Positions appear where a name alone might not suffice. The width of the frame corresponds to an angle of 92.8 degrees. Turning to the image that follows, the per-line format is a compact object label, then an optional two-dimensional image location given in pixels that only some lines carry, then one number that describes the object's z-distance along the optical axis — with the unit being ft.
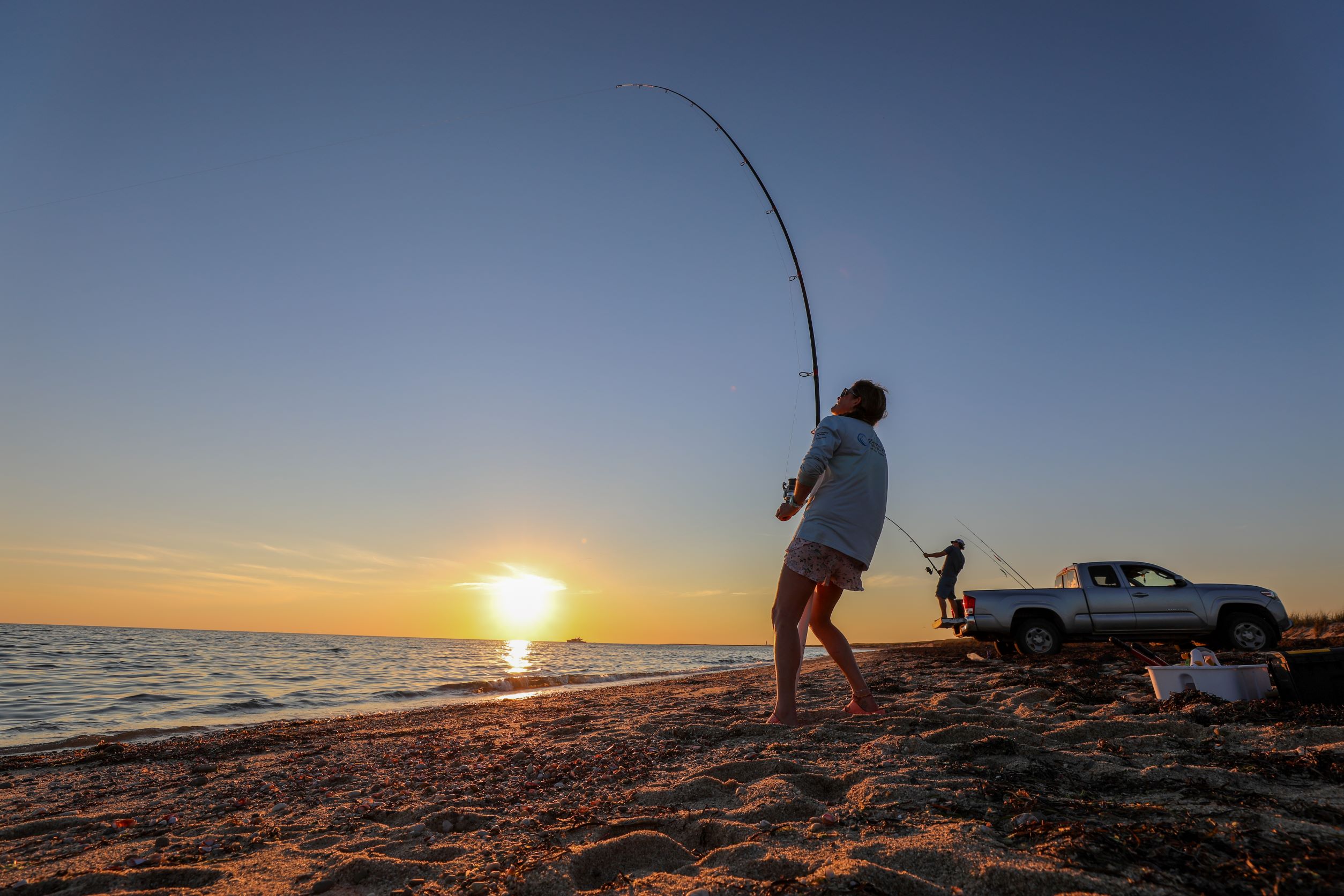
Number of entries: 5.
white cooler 13.43
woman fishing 12.75
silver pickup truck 32.58
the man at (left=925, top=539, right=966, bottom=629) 41.47
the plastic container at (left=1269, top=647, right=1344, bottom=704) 11.87
